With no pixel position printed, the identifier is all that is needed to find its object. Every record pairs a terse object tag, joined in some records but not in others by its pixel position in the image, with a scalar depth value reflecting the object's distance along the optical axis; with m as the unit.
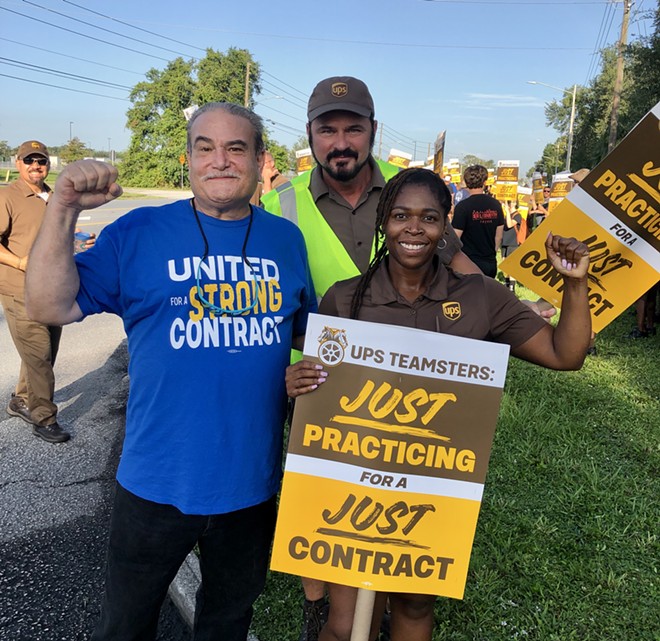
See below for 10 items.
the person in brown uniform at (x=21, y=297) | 4.48
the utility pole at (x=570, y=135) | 36.48
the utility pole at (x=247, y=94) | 50.95
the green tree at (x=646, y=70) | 17.42
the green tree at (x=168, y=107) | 56.88
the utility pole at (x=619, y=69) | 22.12
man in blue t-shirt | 1.79
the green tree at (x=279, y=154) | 61.01
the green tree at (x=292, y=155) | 90.49
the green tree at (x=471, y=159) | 134.25
